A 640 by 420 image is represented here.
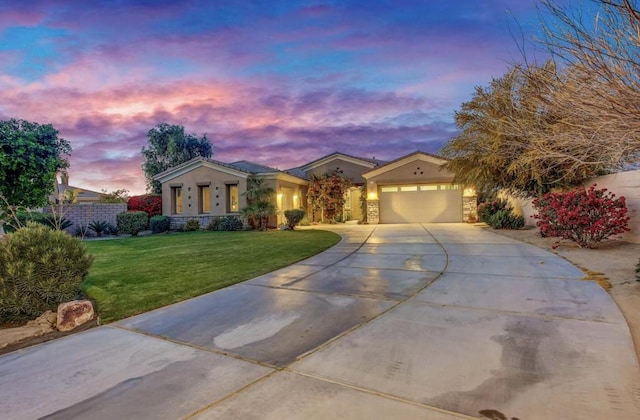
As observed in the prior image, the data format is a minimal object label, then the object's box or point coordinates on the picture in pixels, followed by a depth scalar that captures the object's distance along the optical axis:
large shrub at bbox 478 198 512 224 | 16.08
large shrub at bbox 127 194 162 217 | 22.50
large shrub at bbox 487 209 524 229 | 14.48
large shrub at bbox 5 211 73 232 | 15.52
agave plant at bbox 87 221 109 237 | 17.89
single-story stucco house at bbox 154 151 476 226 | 20.03
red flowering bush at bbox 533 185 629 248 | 8.43
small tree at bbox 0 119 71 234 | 7.56
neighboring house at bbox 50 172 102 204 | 33.44
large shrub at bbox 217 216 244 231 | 19.31
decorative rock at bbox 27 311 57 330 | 4.38
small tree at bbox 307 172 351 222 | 21.72
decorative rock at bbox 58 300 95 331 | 4.34
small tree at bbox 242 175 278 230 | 18.55
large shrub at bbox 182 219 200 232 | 19.92
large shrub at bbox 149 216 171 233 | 19.47
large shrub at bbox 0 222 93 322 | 4.50
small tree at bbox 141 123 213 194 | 30.56
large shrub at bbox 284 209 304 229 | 18.62
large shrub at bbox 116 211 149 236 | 18.39
